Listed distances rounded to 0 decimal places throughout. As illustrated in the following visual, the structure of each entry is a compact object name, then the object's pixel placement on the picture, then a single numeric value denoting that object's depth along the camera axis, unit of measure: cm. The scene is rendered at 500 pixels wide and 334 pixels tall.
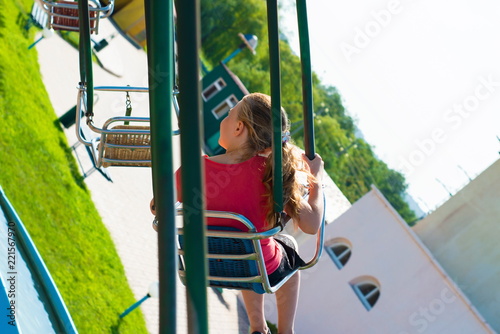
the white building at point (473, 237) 3212
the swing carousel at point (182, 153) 304
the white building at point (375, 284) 3027
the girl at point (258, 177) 598
